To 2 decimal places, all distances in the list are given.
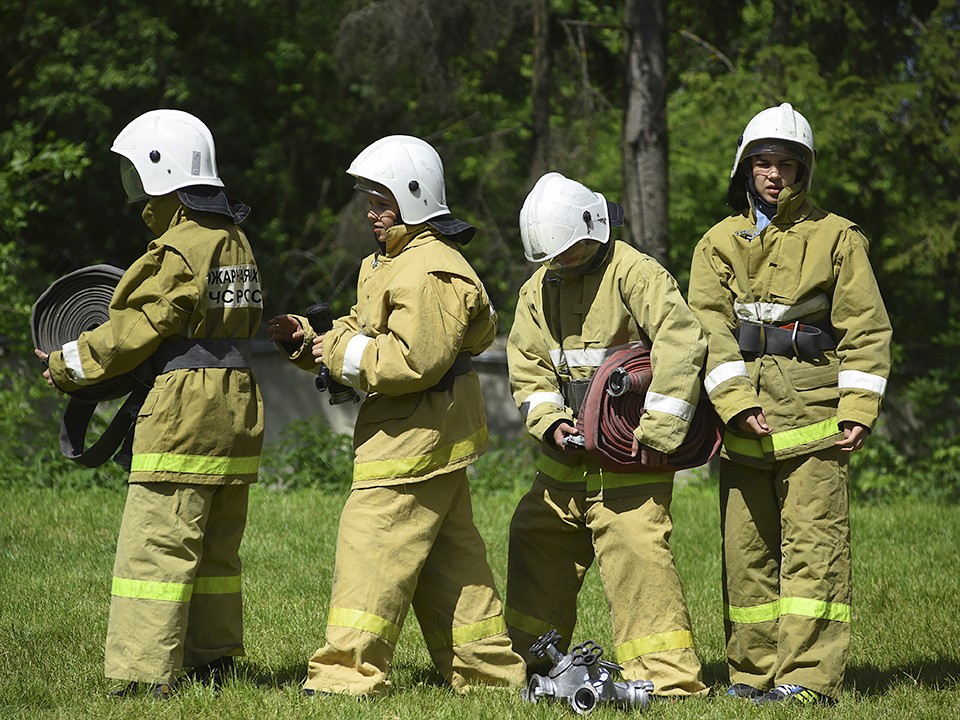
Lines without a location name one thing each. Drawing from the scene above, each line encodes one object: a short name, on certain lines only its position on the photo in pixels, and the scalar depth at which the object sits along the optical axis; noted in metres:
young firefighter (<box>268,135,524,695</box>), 9.96
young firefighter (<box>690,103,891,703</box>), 10.42
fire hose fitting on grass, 9.80
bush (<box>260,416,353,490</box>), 22.19
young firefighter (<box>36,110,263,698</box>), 10.09
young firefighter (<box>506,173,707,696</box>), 10.33
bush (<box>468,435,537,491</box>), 23.61
